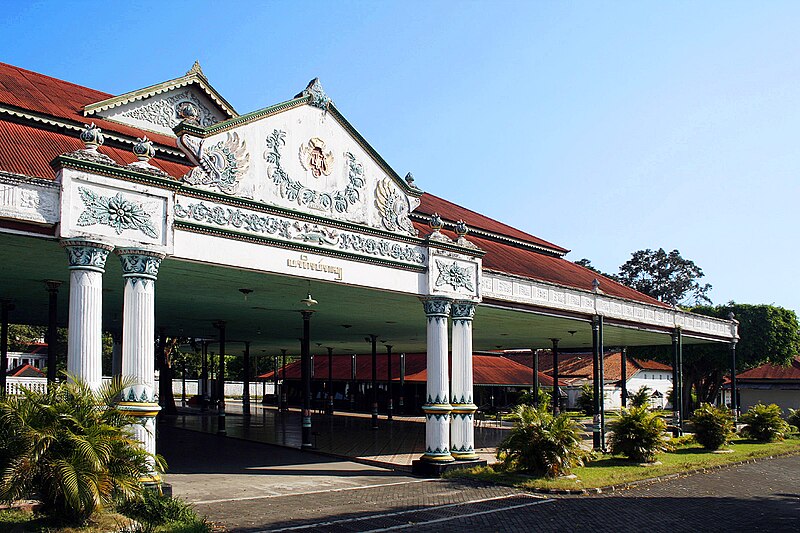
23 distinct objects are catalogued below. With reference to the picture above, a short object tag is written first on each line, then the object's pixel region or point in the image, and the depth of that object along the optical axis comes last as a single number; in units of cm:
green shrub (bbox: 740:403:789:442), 2827
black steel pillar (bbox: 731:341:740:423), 3307
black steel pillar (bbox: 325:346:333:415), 3974
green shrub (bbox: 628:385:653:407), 3044
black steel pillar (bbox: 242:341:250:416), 3519
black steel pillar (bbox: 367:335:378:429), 3097
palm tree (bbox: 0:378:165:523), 870
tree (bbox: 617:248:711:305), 8681
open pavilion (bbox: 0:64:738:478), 1142
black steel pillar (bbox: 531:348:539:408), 3462
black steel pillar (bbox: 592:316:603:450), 2264
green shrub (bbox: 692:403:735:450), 2417
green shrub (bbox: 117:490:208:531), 1002
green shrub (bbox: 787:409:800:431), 3297
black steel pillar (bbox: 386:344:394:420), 3604
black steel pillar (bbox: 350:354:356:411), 4476
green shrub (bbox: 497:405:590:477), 1647
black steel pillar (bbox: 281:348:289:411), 4508
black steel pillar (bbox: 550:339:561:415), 3166
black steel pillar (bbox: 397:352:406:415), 4088
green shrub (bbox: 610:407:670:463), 1995
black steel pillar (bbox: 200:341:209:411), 4264
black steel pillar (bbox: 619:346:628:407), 3136
